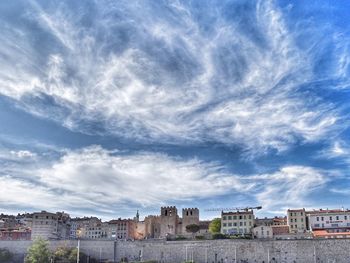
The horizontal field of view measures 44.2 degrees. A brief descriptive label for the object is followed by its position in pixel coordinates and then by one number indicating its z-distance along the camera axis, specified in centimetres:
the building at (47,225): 9719
